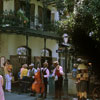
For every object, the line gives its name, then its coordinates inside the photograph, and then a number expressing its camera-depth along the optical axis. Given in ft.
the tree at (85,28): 38.20
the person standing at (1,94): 23.12
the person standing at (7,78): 50.75
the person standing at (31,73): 50.20
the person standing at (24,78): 49.47
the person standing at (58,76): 43.24
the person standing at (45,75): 44.43
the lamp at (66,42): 52.46
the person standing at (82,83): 38.93
